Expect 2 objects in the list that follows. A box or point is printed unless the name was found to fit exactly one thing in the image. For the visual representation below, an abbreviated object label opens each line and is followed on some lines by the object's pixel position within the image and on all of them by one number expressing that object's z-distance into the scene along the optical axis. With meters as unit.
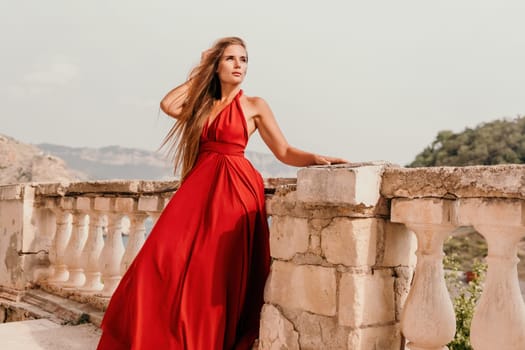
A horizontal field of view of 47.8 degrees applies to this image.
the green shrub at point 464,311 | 5.24
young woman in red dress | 2.98
